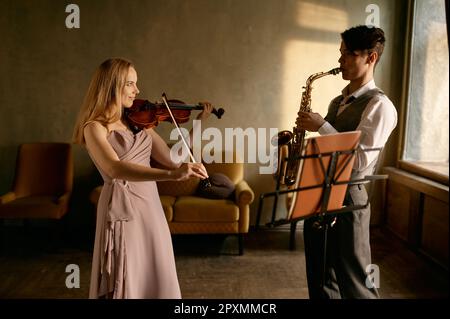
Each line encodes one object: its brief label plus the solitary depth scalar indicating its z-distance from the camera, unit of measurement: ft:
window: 13.88
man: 7.46
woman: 6.90
